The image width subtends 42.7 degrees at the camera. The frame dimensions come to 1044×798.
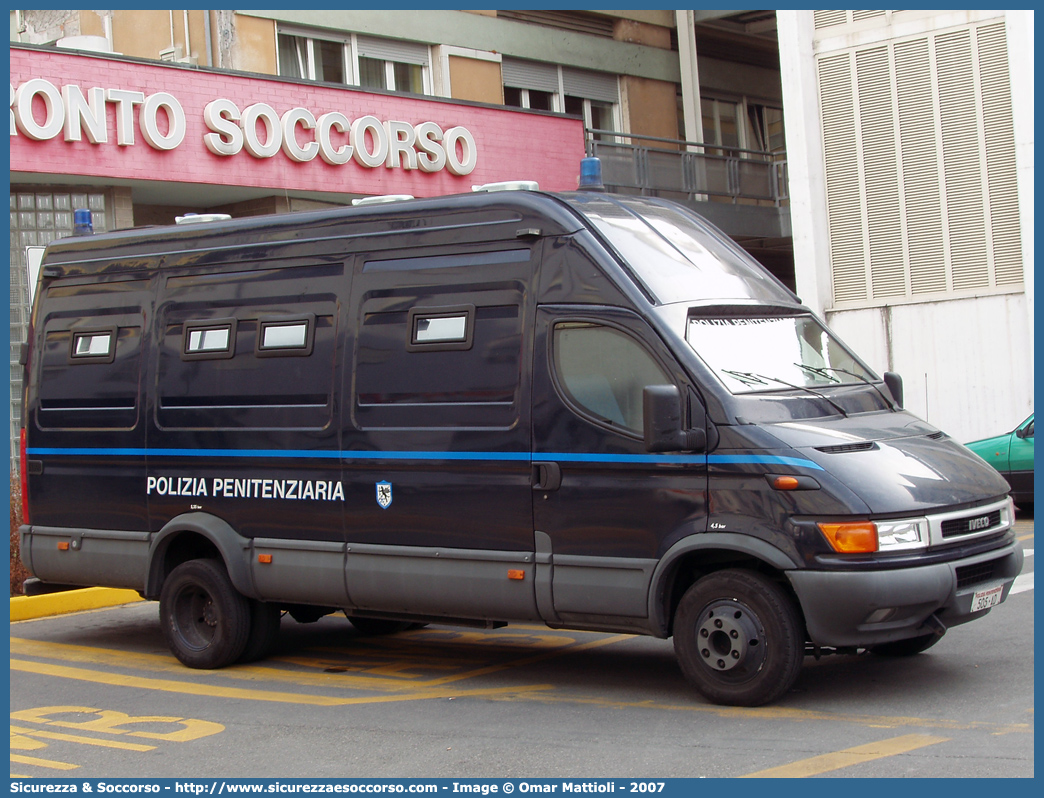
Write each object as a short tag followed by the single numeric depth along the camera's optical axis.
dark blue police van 6.88
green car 15.44
